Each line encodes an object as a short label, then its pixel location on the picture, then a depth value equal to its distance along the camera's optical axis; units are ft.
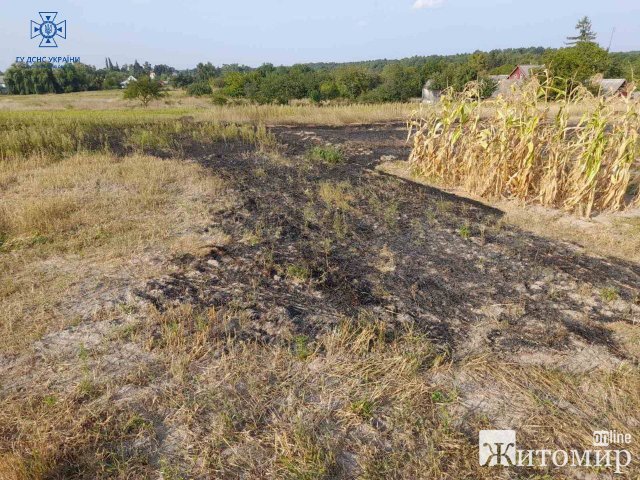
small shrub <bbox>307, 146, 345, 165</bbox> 26.50
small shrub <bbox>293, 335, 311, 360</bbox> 8.89
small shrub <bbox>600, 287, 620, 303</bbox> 11.27
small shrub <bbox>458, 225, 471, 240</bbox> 15.27
